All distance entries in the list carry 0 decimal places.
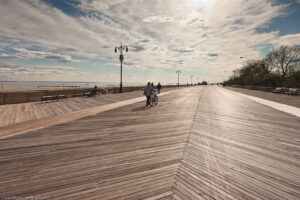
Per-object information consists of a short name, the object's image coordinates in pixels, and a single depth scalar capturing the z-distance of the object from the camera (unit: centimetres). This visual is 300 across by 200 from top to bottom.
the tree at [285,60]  4122
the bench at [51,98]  1347
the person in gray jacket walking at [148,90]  1167
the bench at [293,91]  2169
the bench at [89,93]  1883
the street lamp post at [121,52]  2502
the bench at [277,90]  2624
